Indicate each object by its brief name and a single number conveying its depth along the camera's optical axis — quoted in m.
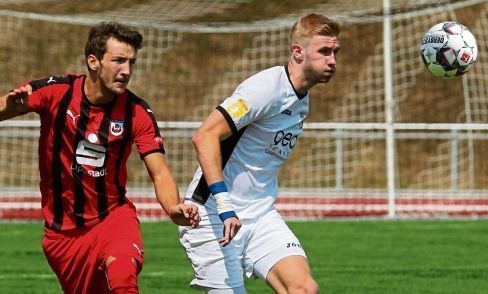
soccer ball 17.53
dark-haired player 13.52
